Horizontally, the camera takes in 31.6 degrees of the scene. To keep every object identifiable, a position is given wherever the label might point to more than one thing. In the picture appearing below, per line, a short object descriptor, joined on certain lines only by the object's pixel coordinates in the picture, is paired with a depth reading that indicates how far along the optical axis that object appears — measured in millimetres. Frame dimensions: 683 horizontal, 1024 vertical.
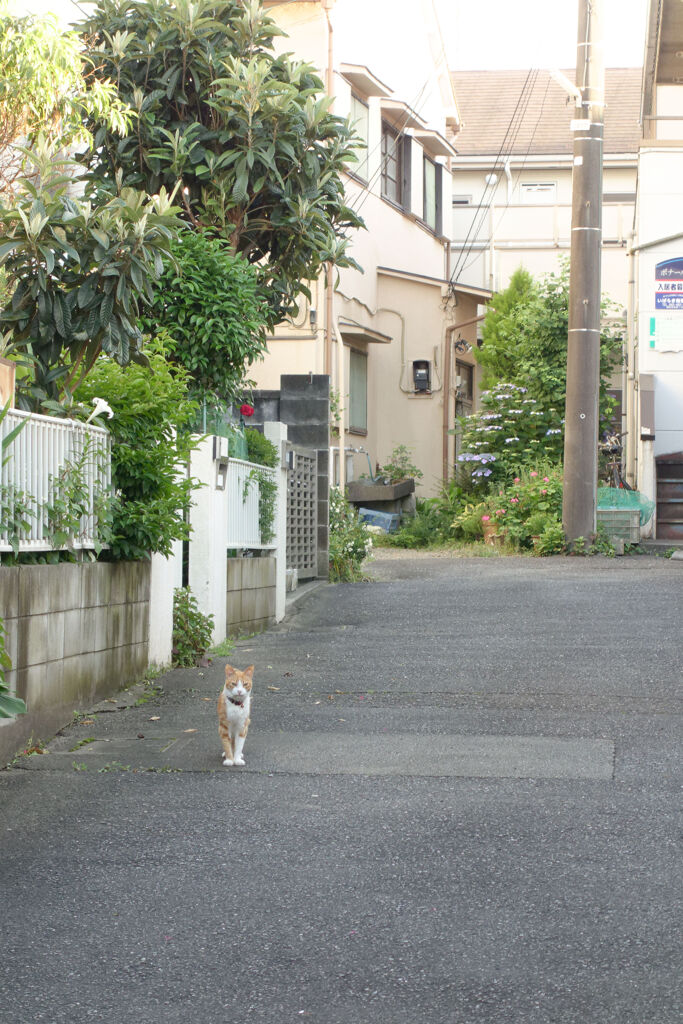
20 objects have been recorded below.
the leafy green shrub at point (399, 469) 21578
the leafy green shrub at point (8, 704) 4992
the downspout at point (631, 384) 18297
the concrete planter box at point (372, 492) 20562
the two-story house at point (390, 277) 19234
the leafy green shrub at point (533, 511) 15953
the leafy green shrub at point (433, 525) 18578
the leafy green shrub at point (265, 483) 11094
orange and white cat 5555
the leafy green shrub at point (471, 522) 17703
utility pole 15961
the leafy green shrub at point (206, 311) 9986
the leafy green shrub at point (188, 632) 8555
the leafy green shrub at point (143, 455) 7414
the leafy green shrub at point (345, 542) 13945
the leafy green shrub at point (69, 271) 6641
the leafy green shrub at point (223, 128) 11031
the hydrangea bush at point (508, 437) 18891
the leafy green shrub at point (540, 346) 19312
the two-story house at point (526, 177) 24359
